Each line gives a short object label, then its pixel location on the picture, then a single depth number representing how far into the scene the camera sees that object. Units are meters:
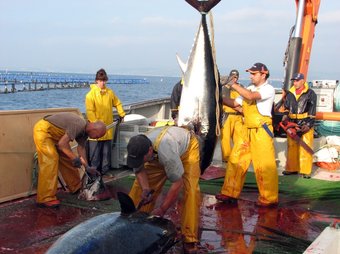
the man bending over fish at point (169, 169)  3.88
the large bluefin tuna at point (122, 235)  2.97
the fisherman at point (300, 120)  7.55
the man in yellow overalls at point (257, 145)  5.79
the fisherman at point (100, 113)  7.38
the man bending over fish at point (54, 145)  5.65
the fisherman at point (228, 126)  7.65
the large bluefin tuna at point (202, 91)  4.90
